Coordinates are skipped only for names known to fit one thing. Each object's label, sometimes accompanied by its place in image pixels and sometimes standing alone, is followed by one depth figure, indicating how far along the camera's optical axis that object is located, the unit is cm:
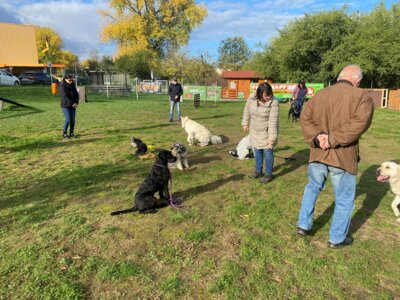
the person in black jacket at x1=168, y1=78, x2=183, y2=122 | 1309
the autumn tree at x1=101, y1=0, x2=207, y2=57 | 4603
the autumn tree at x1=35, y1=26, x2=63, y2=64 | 7142
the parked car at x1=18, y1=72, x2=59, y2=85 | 3378
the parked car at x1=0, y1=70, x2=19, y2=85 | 2892
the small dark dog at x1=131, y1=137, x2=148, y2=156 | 760
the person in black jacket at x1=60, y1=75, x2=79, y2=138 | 895
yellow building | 4984
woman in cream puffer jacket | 552
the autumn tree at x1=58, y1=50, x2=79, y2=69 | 7843
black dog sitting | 443
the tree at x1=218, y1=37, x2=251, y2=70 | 7081
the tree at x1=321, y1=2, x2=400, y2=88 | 2666
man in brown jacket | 319
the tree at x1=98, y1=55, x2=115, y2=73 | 5778
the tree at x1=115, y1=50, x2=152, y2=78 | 4581
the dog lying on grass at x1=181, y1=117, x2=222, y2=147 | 882
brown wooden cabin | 4112
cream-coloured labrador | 448
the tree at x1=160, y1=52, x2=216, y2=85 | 4950
